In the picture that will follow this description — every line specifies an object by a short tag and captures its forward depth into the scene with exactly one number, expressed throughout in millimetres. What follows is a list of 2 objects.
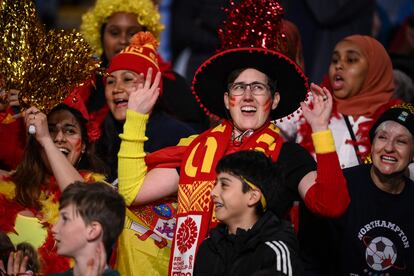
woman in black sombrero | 12992
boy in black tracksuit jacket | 12078
